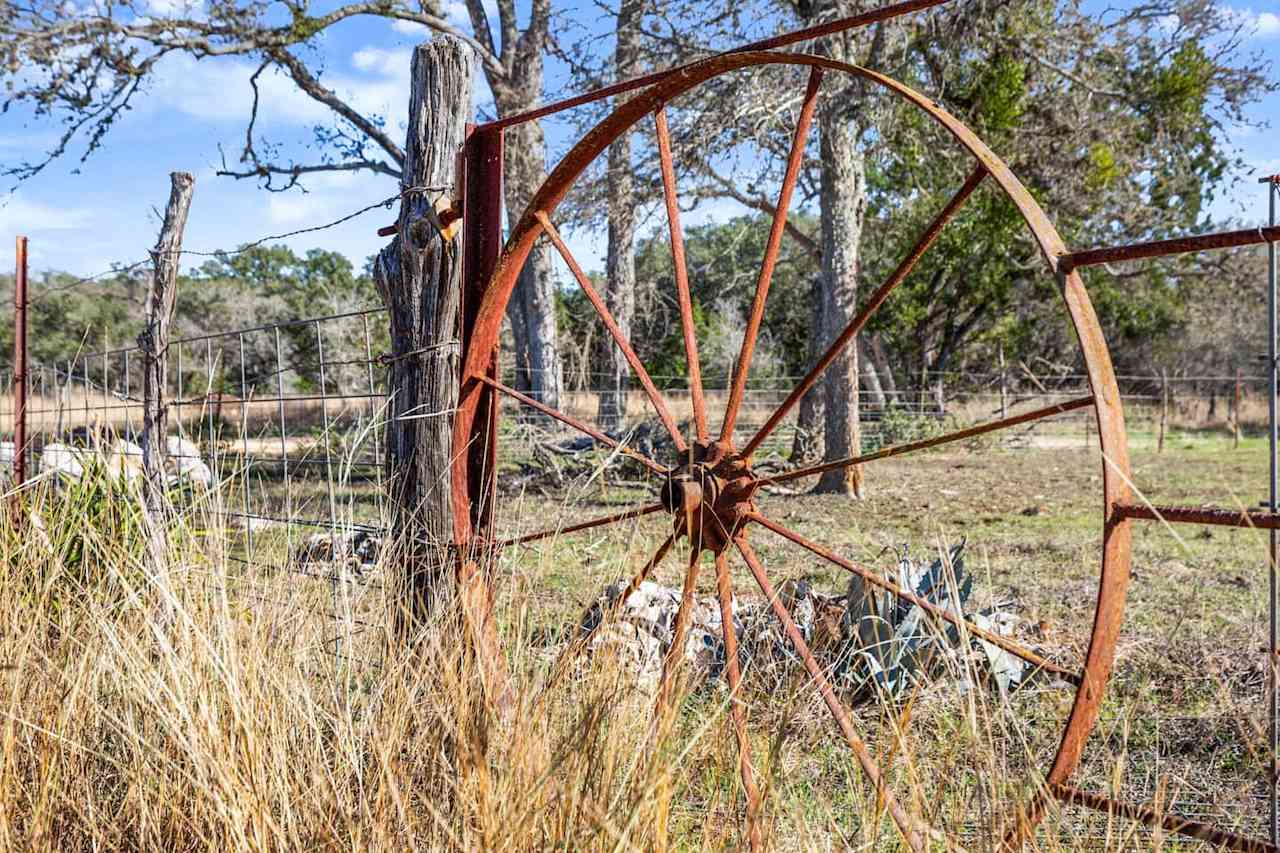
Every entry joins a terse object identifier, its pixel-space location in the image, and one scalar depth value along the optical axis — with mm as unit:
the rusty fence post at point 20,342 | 5223
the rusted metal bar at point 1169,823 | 1629
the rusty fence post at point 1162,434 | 14094
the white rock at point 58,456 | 3601
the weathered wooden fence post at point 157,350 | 3932
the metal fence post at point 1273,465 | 1739
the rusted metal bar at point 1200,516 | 1631
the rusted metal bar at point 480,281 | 3029
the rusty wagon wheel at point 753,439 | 1817
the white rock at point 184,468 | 2968
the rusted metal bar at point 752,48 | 2162
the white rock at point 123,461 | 3035
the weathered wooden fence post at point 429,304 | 2990
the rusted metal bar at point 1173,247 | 1759
